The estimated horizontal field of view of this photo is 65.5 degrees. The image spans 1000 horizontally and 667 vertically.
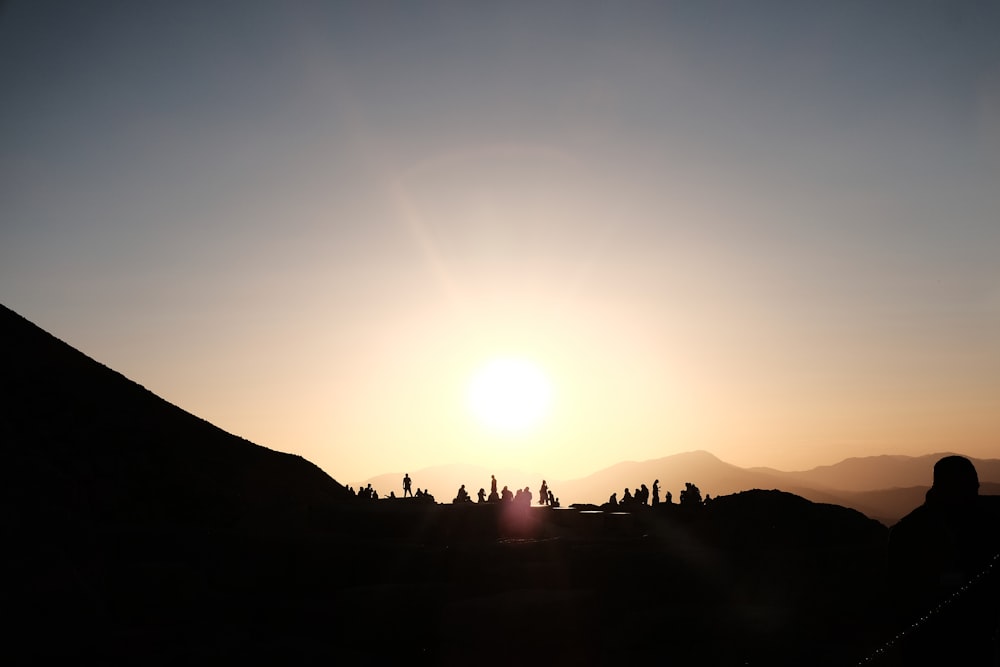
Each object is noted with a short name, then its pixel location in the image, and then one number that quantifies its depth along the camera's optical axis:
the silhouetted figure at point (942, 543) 4.69
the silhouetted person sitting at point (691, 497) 33.81
